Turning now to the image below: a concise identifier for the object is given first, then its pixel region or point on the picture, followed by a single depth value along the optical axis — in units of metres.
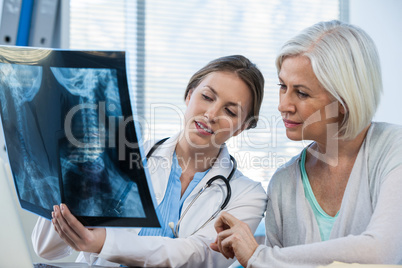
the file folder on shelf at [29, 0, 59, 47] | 2.19
